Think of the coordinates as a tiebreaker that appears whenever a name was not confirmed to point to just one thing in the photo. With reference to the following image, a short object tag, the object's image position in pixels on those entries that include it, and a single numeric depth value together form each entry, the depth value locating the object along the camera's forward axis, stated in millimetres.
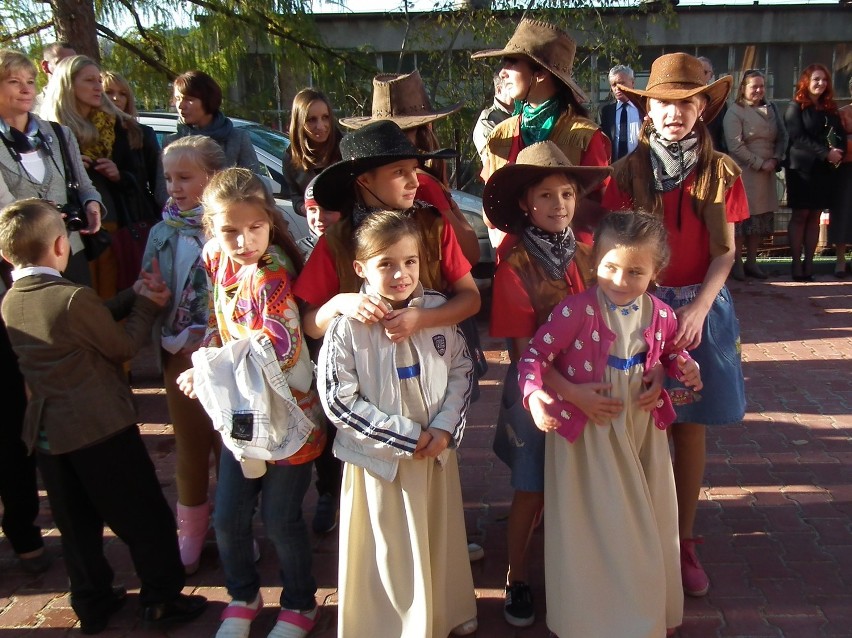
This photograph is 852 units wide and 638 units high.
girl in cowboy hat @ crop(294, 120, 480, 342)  2646
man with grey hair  6762
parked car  6051
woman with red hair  8477
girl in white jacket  2510
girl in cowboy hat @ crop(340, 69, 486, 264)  3098
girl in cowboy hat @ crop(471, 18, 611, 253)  3182
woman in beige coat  8539
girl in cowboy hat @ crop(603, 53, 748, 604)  2887
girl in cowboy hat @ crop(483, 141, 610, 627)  2764
